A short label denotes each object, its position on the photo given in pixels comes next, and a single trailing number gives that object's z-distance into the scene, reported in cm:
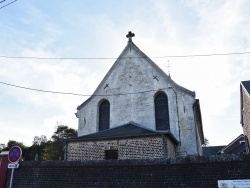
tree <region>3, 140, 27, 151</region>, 4688
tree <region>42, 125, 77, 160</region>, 3375
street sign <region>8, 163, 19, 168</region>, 748
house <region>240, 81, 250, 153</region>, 1558
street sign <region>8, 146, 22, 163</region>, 753
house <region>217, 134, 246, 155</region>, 3467
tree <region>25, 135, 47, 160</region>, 4434
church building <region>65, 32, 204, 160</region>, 1164
